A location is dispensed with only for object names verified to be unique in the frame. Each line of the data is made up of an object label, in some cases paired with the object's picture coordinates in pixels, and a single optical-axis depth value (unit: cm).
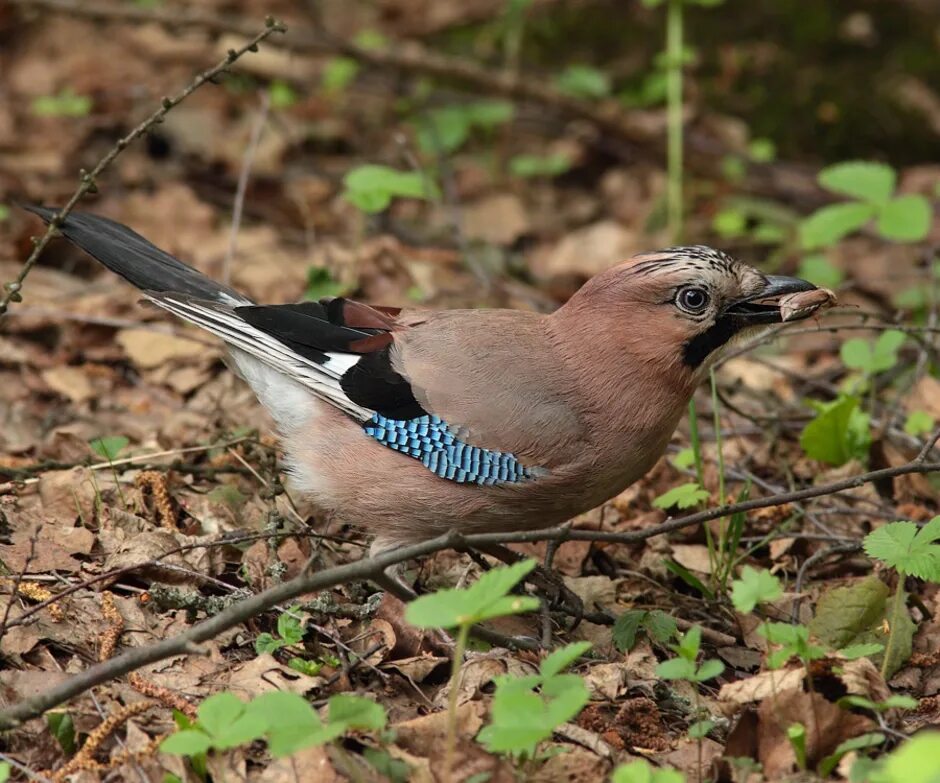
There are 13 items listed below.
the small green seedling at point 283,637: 722
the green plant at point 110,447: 871
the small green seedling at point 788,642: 625
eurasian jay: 798
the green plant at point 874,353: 993
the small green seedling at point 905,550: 675
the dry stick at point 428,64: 1394
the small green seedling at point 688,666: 605
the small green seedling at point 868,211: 1131
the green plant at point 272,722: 532
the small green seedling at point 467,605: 539
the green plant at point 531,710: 533
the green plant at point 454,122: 1558
